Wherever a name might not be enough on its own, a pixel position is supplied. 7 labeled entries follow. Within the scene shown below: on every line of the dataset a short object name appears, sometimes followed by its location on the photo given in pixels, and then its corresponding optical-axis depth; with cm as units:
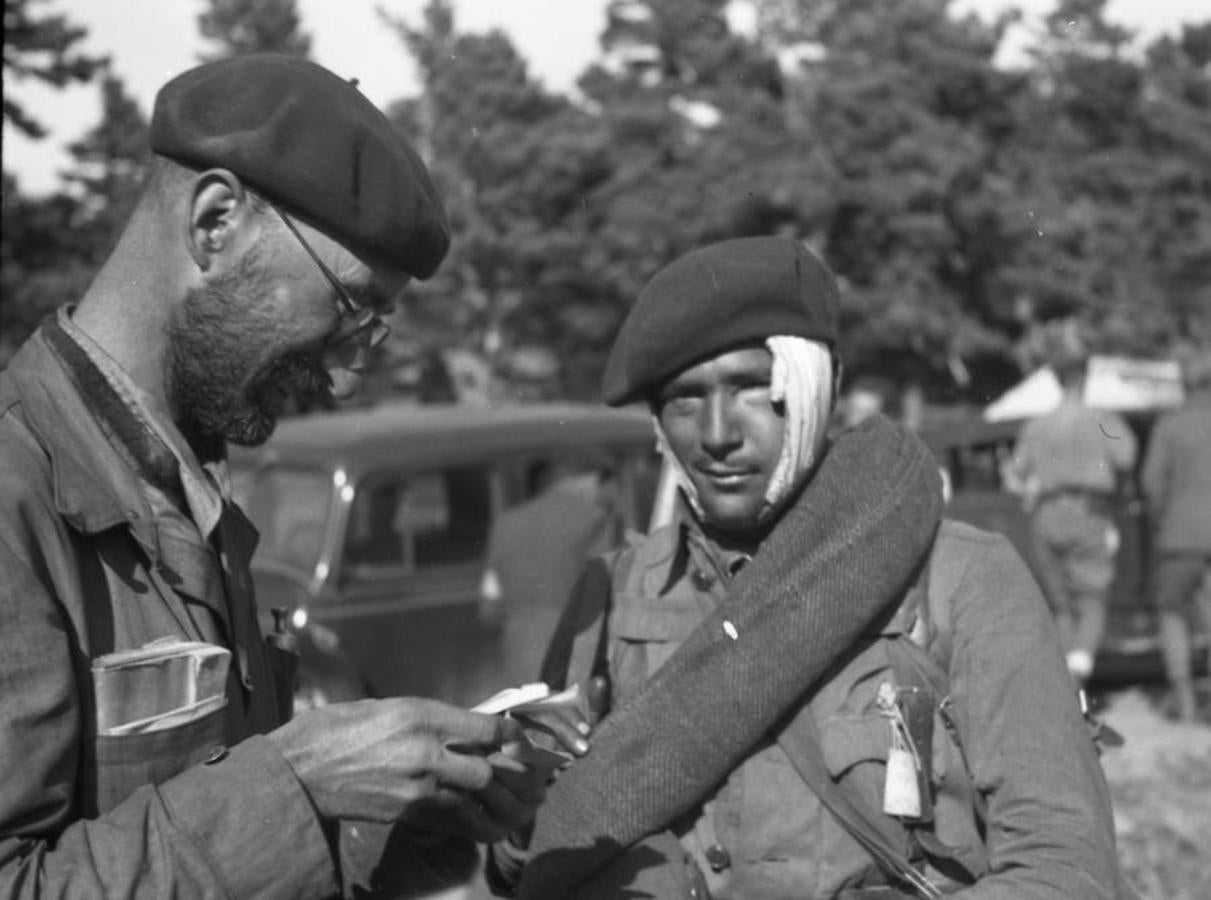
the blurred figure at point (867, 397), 912
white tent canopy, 1638
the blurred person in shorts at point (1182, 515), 826
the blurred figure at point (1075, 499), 809
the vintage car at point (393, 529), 722
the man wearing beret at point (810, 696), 234
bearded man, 155
